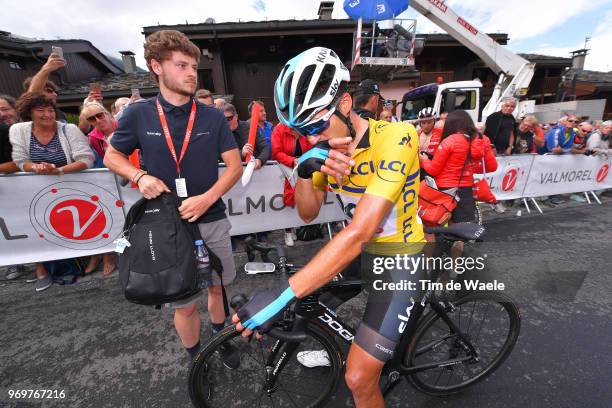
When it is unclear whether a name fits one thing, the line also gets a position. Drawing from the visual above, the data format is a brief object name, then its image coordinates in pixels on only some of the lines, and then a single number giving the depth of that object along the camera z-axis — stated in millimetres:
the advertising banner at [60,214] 3580
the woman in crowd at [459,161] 3293
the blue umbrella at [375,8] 10539
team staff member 1805
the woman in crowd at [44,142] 3273
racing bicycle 1729
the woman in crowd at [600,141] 6781
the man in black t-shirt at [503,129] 6254
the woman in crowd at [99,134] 3795
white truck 10234
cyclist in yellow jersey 1231
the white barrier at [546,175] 6121
